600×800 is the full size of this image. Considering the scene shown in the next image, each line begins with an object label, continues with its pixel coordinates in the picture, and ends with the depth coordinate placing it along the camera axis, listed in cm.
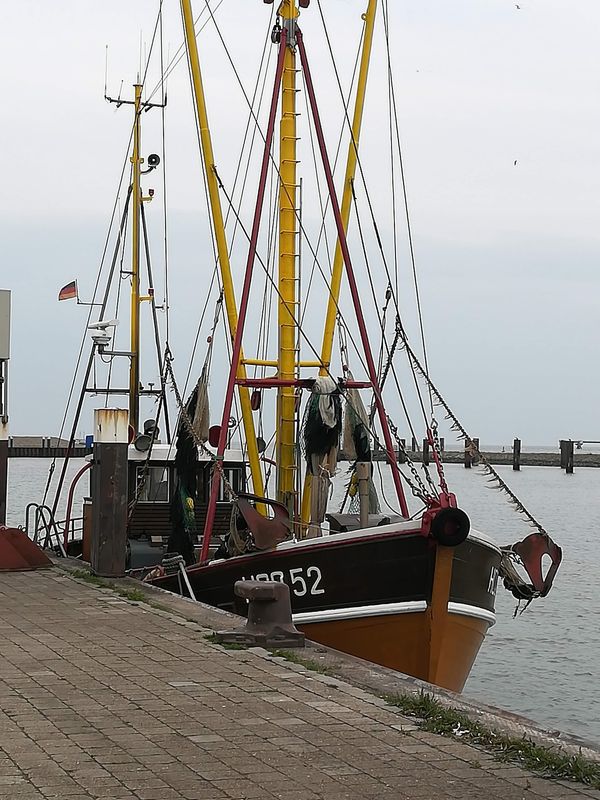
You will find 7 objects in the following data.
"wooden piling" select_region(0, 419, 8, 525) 1991
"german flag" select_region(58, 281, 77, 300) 2133
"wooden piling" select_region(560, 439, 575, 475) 11294
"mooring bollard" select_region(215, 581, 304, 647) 1009
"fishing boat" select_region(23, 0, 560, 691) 1221
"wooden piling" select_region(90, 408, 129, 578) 1498
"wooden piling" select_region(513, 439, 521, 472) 11038
